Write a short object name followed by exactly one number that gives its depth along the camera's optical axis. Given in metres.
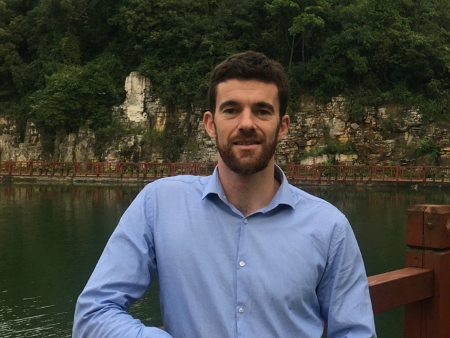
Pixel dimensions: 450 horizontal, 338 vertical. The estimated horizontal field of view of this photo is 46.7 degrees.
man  1.53
